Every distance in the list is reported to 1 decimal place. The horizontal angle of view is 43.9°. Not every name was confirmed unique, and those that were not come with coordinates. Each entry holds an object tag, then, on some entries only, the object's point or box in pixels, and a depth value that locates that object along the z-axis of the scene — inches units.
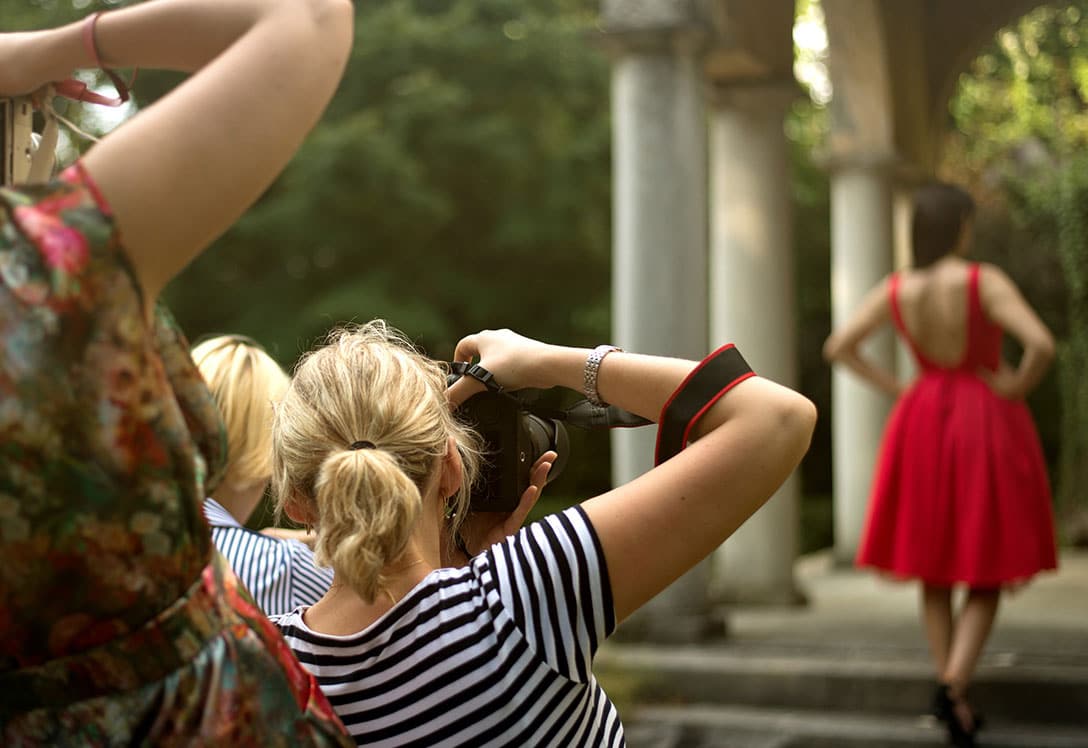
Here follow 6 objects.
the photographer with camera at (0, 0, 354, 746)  37.7
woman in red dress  182.2
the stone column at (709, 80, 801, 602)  264.2
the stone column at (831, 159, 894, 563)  344.5
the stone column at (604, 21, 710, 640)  213.5
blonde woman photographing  51.5
